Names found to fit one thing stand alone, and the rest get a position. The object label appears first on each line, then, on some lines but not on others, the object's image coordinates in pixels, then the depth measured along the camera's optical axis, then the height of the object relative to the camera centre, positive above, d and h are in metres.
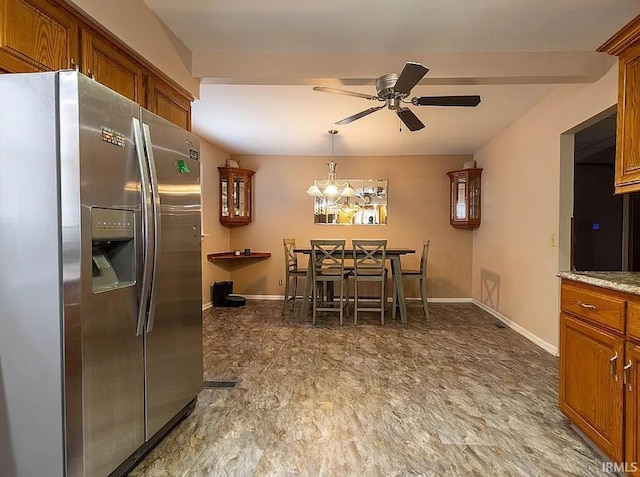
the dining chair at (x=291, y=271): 5.11 -0.54
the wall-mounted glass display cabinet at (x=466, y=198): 5.51 +0.57
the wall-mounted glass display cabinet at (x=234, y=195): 5.77 +0.61
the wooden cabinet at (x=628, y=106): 1.91 +0.71
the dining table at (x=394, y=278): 4.61 -0.57
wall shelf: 5.40 -0.36
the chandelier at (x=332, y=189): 4.58 +0.56
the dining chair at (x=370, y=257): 4.51 -0.29
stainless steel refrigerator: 1.33 -0.17
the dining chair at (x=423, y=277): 4.77 -0.57
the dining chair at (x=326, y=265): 4.52 -0.42
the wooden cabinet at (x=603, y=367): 1.57 -0.65
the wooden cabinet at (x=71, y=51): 1.43 +0.89
